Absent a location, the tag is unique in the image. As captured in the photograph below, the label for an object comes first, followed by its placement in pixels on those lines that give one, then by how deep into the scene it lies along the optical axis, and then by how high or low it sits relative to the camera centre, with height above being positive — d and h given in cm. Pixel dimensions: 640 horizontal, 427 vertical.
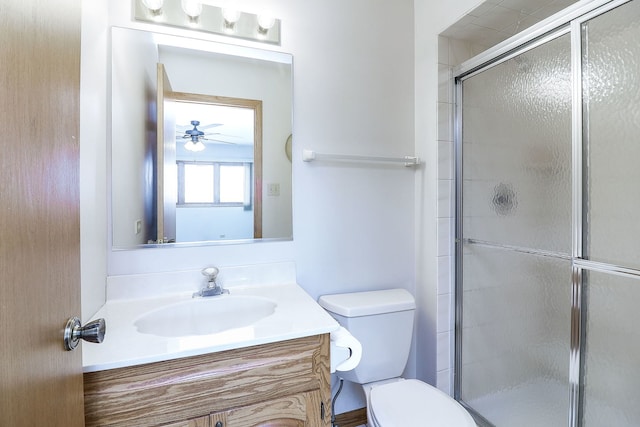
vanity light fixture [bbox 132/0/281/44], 128 +86
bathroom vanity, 78 -44
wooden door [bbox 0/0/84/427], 44 +0
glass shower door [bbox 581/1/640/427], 105 -2
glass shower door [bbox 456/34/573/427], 126 -13
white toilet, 121 -62
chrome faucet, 124 -30
